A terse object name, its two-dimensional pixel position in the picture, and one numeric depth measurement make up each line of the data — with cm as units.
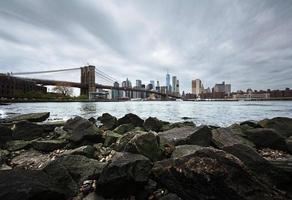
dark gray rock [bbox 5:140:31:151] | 446
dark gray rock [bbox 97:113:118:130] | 732
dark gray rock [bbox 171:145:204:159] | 335
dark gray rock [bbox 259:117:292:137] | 585
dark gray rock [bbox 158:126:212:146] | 418
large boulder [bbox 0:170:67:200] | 210
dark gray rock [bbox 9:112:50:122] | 878
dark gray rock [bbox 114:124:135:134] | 609
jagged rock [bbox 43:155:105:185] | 287
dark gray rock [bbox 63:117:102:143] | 477
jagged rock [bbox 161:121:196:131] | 693
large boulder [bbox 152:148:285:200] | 222
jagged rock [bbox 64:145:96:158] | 357
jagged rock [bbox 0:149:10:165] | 369
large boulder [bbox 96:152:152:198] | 254
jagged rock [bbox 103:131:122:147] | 469
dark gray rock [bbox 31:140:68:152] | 441
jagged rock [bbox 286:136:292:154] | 437
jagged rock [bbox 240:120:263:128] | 706
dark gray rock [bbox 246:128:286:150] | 456
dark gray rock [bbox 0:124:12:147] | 469
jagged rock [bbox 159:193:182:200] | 242
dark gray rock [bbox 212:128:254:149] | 443
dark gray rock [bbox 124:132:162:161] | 315
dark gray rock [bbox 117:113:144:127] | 752
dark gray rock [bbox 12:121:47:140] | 526
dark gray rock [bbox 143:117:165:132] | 680
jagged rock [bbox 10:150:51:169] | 364
